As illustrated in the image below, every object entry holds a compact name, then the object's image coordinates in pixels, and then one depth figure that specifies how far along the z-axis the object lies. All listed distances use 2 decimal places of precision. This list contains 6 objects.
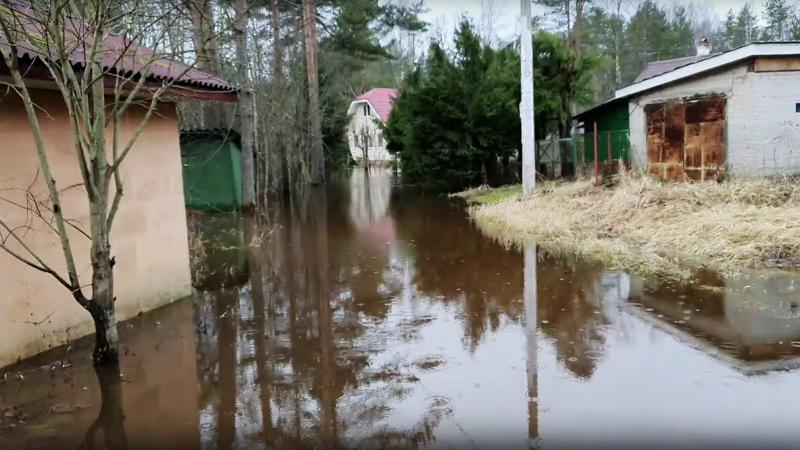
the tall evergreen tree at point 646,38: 36.88
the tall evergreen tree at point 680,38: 36.00
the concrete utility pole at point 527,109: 16.12
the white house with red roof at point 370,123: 48.62
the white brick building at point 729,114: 12.66
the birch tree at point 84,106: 4.59
